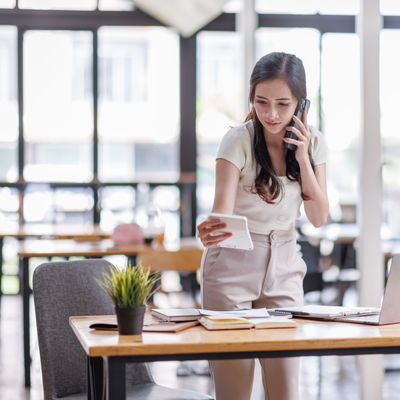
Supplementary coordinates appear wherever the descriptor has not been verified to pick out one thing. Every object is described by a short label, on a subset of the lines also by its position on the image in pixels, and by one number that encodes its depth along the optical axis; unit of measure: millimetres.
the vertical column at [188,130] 14522
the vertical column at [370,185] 6960
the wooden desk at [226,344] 3192
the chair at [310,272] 9036
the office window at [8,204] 14257
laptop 3631
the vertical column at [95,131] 14359
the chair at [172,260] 7190
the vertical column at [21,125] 14155
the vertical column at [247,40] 11983
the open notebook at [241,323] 3559
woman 4041
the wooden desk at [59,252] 7394
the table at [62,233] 9571
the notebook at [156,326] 3513
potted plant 3393
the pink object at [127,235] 8138
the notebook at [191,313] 3722
